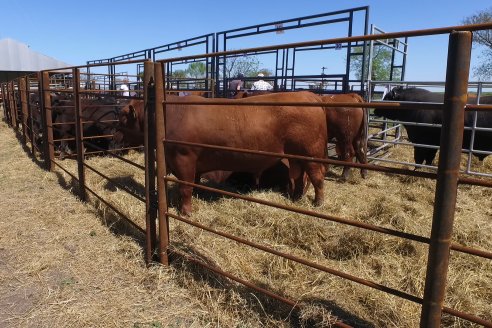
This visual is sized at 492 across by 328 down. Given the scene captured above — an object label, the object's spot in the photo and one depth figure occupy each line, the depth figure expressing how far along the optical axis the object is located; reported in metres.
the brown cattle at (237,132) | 4.21
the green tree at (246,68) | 39.05
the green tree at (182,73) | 52.89
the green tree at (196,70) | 53.12
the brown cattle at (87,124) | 7.55
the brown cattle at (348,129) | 6.01
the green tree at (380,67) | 30.56
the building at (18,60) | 36.47
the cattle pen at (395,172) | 1.39
